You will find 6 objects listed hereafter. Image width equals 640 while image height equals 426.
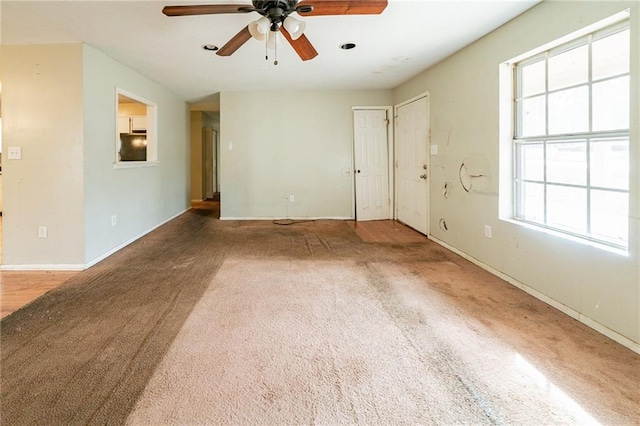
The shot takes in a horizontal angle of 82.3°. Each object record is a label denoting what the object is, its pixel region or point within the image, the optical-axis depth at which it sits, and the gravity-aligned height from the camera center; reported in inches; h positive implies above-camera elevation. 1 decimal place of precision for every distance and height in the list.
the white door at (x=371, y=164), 256.2 +24.4
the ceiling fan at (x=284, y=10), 89.7 +47.7
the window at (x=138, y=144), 182.2 +31.8
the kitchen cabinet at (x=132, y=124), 288.9 +60.4
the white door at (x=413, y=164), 203.3 +21.2
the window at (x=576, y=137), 88.7 +17.1
